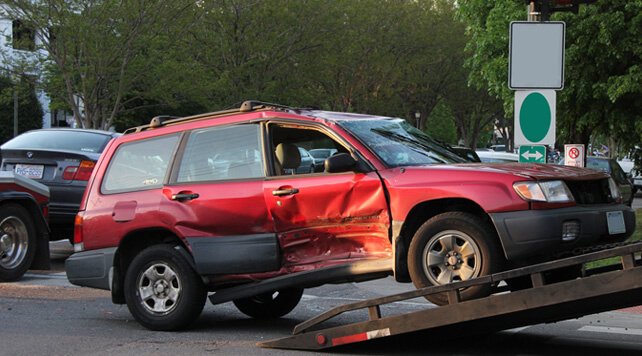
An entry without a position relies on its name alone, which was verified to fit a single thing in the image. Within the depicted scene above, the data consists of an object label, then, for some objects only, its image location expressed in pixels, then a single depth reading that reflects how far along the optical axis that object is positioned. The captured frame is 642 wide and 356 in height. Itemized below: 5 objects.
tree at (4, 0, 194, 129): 28.12
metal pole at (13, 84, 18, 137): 30.30
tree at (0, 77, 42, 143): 46.88
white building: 29.77
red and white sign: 17.50
